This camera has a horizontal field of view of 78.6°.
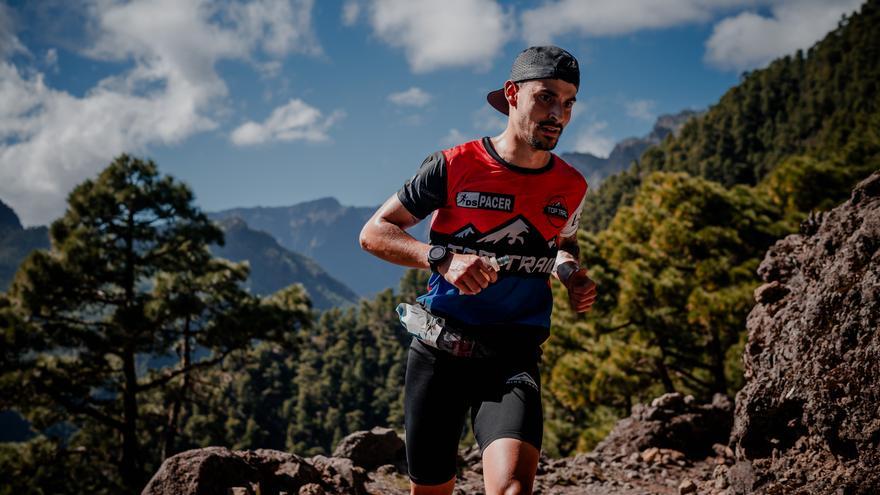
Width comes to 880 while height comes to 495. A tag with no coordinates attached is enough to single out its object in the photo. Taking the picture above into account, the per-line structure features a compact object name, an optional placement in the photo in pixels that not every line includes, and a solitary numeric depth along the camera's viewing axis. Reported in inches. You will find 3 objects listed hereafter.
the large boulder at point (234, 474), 156.7
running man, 102.0
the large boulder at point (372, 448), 239.9
